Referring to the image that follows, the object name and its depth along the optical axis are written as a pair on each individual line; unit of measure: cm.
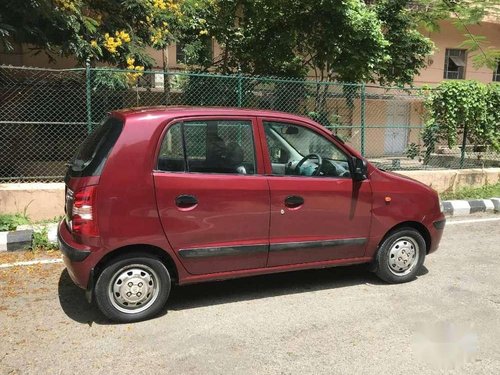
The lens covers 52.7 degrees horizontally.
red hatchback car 388
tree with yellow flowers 724
